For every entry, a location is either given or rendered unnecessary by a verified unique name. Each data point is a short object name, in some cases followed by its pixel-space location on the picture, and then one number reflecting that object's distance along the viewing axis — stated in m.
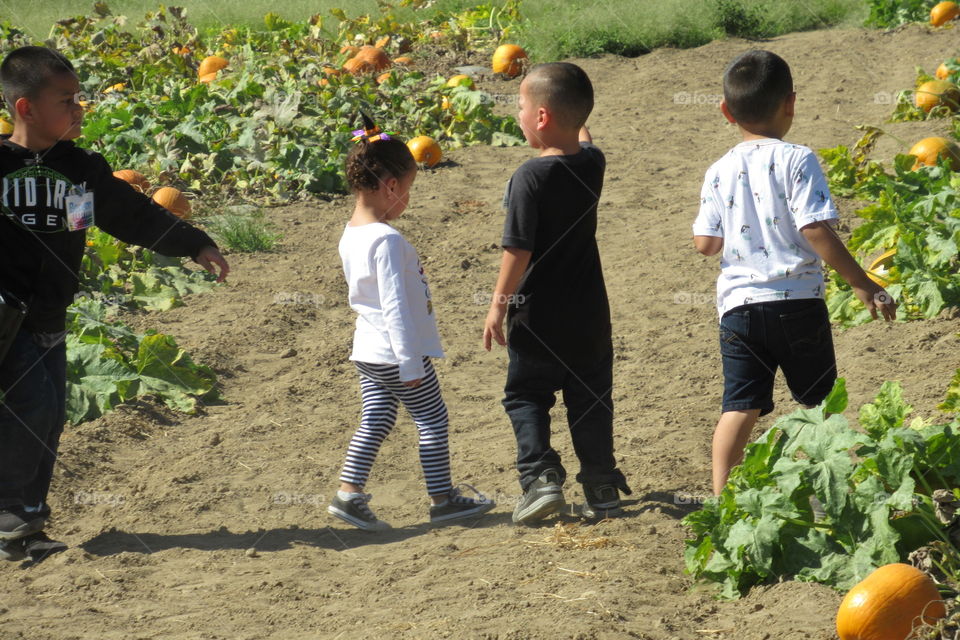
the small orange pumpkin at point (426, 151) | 18.42
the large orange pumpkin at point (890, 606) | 5.56
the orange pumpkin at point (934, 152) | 14.41
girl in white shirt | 7.99
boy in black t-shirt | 7.82
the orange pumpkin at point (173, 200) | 15.33
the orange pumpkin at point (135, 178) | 15.57
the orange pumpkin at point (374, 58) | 22.84
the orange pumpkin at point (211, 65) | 21.73
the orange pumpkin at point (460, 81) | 21.09
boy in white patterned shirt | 7.16
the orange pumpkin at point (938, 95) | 18.05
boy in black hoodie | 7.95
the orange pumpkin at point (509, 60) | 23.92
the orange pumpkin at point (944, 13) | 26.42
